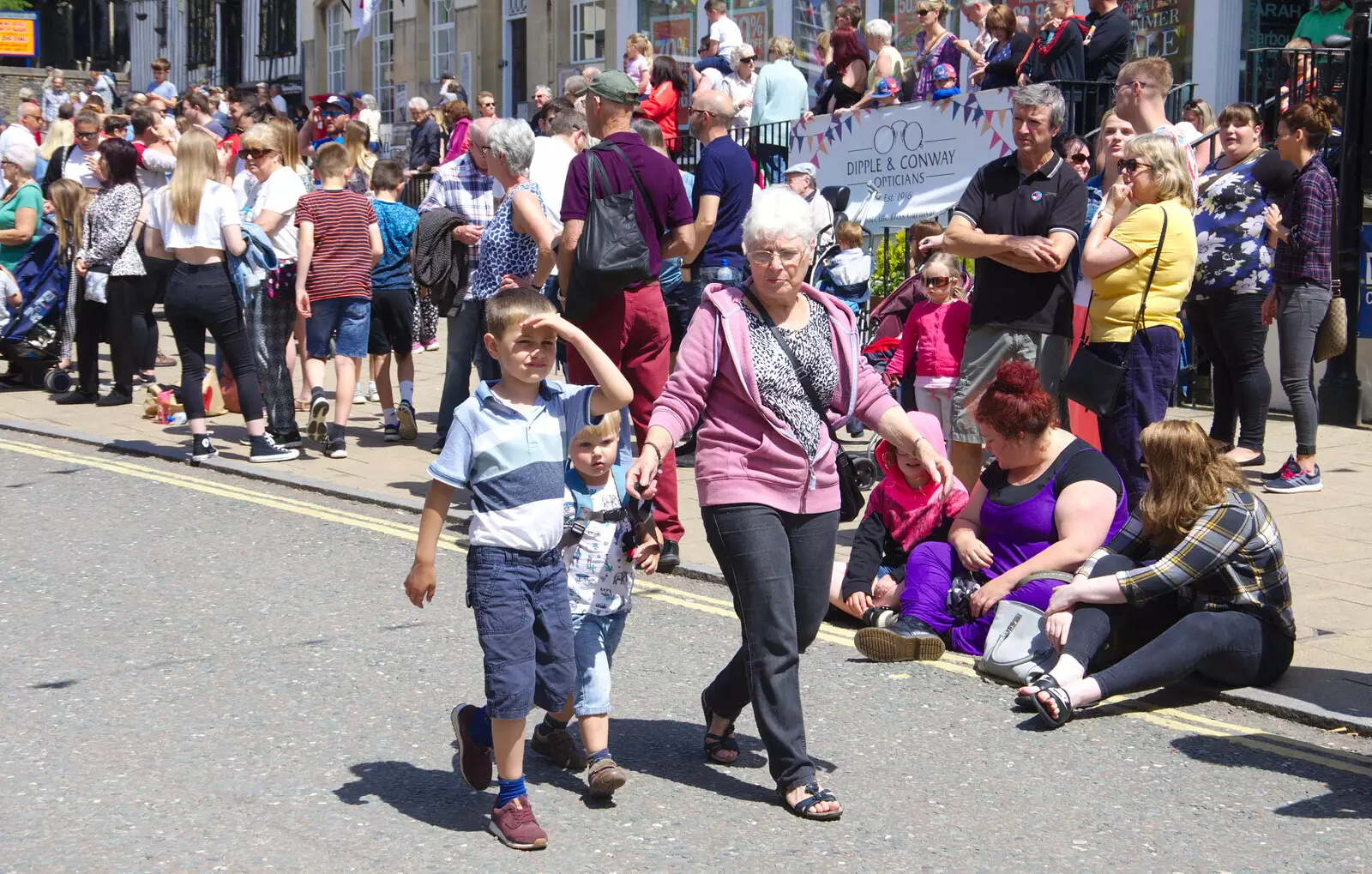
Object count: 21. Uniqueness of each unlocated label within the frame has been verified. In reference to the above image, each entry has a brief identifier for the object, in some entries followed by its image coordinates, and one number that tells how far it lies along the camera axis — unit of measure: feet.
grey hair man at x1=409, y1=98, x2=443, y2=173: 67.15
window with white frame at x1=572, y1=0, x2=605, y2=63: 86.43
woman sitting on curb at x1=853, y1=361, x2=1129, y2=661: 20.38
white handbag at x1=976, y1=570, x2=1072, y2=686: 19.58
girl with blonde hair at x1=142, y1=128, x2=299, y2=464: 32.37
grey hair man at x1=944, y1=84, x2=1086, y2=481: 23.73
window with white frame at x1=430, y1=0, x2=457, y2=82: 101.40
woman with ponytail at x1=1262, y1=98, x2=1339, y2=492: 30.63
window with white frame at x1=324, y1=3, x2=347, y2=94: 119.03
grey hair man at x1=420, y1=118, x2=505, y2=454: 32.19
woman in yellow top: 24.27
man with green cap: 24.70
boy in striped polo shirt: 14.66
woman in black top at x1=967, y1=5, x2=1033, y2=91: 44.57
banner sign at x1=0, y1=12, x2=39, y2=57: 155.94
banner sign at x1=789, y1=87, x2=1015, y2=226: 43.39
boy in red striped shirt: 34.47
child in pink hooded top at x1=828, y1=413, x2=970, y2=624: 22.04
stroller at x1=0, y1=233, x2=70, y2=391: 45.03
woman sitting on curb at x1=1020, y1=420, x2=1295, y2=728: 18.57
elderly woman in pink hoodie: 15.39
